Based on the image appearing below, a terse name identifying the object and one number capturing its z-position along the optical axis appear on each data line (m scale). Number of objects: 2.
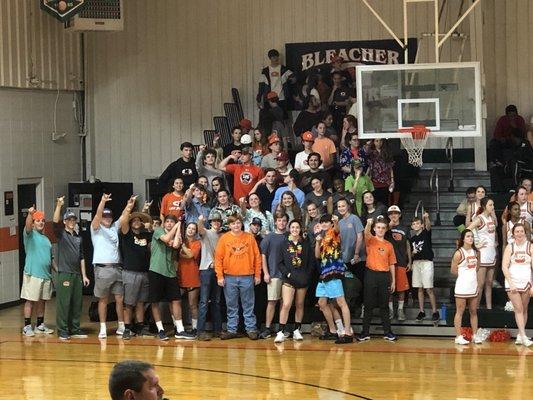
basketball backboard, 14.38
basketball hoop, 14.43
